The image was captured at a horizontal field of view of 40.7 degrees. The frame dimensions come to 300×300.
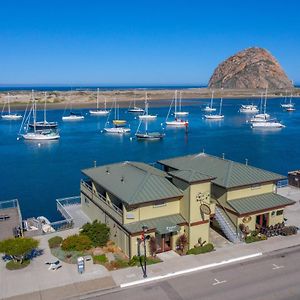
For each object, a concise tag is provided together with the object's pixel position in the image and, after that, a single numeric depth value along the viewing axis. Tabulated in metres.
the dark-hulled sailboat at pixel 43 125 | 128.25
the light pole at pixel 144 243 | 27.52
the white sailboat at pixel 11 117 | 161.50
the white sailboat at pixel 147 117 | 155.88
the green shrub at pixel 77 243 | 31.25
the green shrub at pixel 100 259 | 29.34
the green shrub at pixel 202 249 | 30.84
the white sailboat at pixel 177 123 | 139.48
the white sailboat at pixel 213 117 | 161.00
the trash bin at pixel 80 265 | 27.55
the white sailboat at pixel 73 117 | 157.50
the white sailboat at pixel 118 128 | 121.69
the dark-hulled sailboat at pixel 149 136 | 108.31
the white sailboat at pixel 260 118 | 144.45
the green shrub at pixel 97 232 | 32.19
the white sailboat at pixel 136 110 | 184.01
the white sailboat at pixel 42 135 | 109.69
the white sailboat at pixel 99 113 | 176.00
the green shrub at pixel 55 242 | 32.53
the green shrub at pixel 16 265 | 28.51
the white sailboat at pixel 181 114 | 167.90
